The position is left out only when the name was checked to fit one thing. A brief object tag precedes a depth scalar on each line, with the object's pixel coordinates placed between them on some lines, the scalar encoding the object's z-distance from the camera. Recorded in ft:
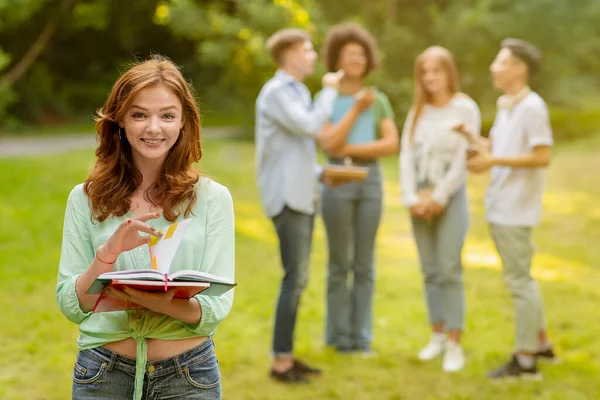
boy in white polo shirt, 33.42
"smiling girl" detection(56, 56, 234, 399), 15.87
